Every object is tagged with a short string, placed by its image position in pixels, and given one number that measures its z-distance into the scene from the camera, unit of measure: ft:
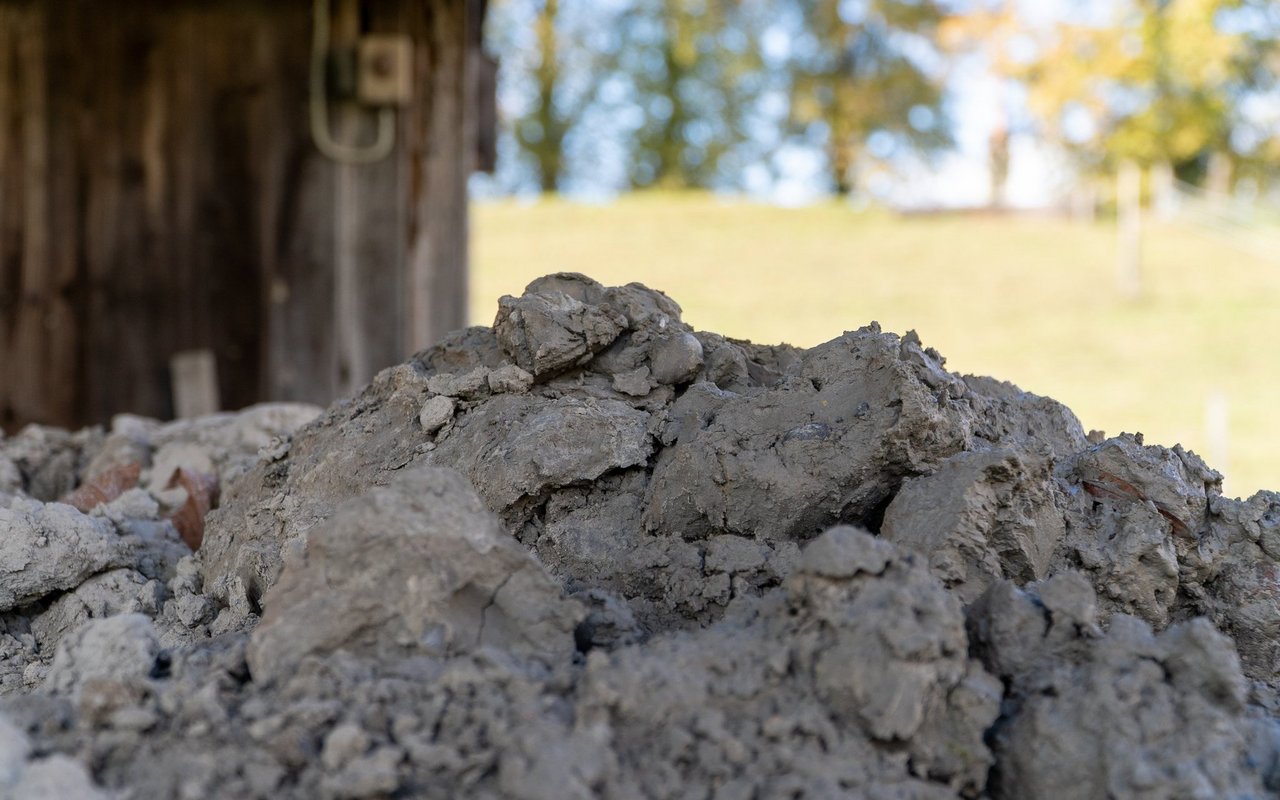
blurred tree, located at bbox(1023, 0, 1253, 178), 64.08
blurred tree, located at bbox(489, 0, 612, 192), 79.46
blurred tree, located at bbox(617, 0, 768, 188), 81.58
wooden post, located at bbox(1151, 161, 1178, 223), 61.26
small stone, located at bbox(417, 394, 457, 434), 7.23
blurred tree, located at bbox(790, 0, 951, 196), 79.46
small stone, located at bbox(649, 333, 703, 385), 7.27
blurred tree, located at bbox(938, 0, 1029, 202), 71.26
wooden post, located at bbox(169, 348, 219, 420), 15.71
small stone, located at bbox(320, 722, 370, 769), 4.62
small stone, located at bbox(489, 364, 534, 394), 7.25
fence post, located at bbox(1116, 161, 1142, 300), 49.49
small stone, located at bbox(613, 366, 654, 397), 7.23
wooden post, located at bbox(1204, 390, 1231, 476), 26.99
